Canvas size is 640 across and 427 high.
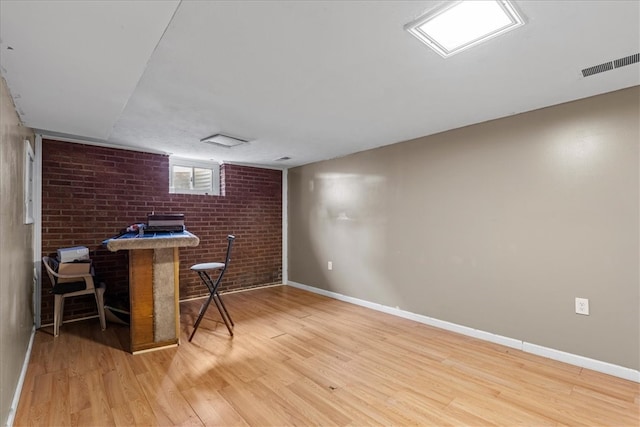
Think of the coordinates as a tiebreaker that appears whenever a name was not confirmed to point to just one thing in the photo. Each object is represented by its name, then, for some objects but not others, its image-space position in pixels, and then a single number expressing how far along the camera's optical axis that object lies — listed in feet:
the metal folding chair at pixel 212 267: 9.68
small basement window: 14.52
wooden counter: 8.55
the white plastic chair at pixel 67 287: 9.78
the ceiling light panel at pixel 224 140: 11.00
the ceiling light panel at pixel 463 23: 4.44
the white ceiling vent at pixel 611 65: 5.93
